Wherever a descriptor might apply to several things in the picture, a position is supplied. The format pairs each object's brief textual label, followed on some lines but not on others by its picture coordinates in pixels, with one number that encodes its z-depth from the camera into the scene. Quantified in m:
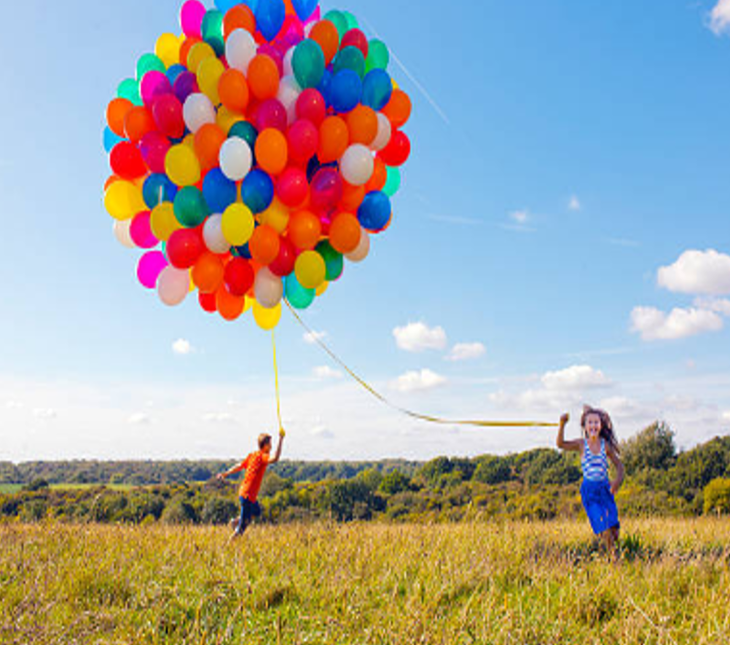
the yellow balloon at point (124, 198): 6.51
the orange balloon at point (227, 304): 6.48
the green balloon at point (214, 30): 6.00
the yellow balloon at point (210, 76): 5.65
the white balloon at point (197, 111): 5.66
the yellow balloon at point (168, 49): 6.43
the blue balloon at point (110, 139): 6.66
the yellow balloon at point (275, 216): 5.86
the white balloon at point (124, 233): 6.84
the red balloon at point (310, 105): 5.63
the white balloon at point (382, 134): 6.27
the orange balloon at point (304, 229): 5.84
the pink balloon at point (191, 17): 6.42
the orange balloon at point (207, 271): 5.98
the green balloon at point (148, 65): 6.42
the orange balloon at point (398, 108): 6.68
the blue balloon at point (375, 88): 6.12
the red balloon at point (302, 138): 5.60
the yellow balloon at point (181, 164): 5.67
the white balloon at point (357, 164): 5.83
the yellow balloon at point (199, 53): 5.81
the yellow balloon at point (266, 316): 7.19
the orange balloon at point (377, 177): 6.55
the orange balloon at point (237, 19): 5.83
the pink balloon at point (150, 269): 6.73
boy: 8.12
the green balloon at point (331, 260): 6.44
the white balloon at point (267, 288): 6.10
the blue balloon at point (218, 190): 5.68
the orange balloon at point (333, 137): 5.75
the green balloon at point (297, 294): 6.38
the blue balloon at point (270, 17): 5.91
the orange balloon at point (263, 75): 5.58
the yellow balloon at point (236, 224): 5.55
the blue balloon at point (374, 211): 6.37
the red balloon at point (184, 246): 5.78
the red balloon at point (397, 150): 6.76
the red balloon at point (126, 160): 6.25
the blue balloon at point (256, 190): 5.62
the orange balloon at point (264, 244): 5.73
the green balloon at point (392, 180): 7.22
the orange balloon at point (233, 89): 5.53
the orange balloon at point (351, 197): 6.12
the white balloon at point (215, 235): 5.70
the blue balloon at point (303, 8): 6.41
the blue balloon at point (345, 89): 5.76
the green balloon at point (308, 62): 5.60
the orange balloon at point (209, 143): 5.63
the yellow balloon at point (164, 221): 5.90
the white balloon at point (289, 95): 5.77
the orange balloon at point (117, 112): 6.39
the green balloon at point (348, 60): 5.93
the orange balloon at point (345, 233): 6.02
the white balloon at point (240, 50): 5.63
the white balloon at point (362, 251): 6.48
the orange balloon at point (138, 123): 6.00
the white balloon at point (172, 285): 6.34
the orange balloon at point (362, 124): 5.89
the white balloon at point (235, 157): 5.48
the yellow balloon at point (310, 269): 5.96
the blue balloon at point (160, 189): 6.04
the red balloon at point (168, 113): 5.78
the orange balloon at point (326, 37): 5.90
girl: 6.27
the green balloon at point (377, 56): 6.54
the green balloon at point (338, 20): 6.34
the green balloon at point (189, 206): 5.71
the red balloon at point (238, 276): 5.99
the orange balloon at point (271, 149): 5.54
